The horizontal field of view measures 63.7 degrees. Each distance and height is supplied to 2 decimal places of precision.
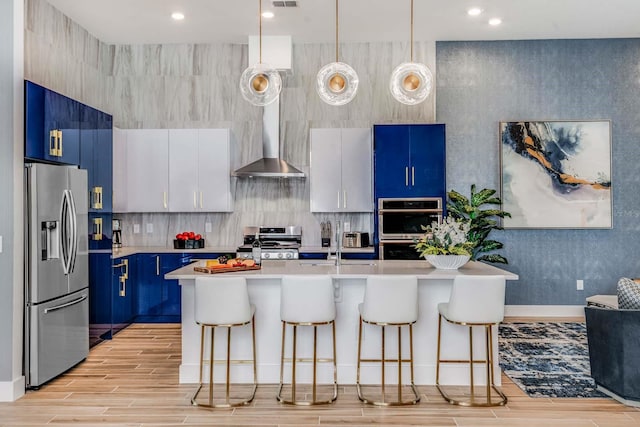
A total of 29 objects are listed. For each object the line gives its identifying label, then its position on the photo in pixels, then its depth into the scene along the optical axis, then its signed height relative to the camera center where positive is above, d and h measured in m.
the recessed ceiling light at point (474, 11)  5.25 +2.15
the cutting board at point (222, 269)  3.78 -0.36
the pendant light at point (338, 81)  3.97 +1.08
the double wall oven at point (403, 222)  5.75 -0.02
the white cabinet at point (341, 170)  6.09 +0.60
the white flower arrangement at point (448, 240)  3.87 -0.15
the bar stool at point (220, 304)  3.46 -0.56
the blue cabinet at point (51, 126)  3.79 +0.75
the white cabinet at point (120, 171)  5.91 +0.59
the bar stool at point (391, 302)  3.45 -0.56
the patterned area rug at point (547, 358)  3.79 -1.22
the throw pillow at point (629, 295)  3.38 -0.51
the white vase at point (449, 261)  3.88 -0.31
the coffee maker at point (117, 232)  6.15 -0.13
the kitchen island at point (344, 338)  3.88 -0.89
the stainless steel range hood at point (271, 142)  5.99 +0.94
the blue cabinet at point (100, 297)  4.67 -0.71
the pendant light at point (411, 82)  3.97 +1.08
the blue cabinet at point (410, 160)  5.76 +0.67
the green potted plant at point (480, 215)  5.78 +0.05
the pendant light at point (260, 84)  3.89 +1.04
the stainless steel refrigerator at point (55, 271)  3.76 -0.38
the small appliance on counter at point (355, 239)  6.12 -0.23
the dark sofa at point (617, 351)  3.34 -0.89
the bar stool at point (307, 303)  3.50 -0.56
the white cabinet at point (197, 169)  6.10 +0.62
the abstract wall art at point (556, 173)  6.14 +0.55
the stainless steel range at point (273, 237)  6.00 -0.20
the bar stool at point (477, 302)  3.41 -0.55
